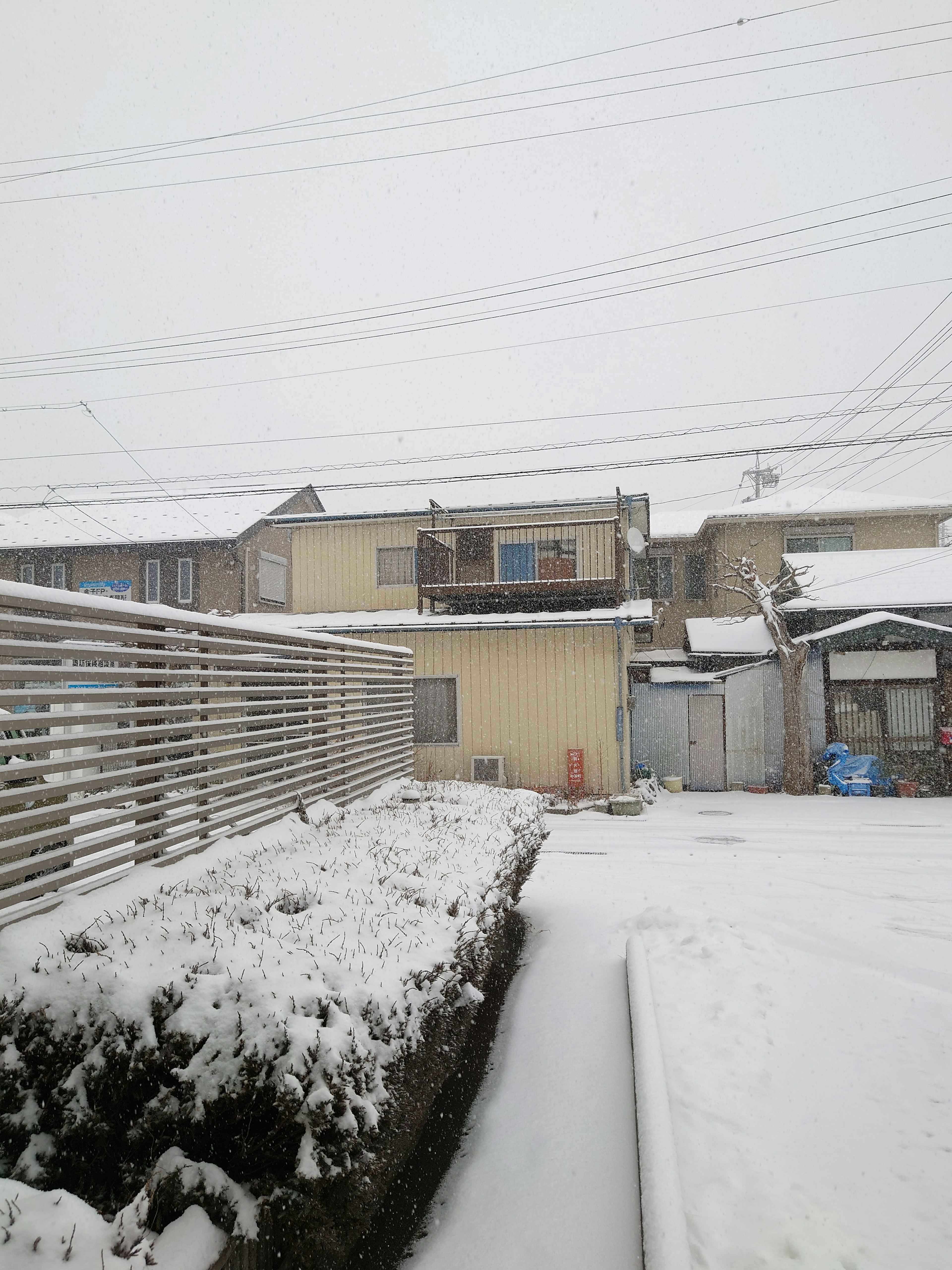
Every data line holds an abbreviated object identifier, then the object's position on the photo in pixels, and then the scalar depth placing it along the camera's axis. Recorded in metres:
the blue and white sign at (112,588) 25.42
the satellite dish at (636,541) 17.11
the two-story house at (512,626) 14.12
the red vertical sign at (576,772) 13.91
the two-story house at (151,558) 25.22
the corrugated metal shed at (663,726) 16.73
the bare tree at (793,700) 15.22
